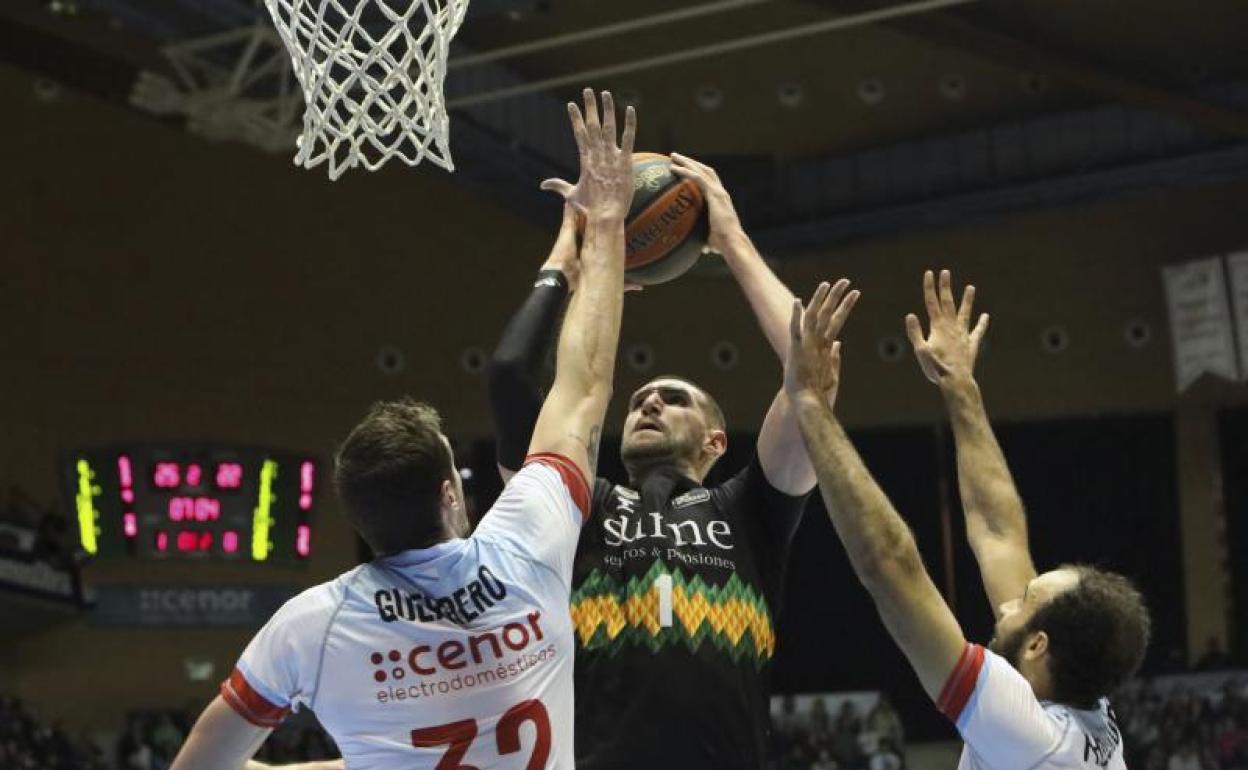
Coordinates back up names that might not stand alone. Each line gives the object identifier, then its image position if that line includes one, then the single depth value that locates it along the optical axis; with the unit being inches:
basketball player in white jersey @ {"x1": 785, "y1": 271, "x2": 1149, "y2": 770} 140.6
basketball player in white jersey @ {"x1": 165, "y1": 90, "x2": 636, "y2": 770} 127.5
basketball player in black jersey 160.6
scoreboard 698.2
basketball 175.8
